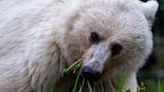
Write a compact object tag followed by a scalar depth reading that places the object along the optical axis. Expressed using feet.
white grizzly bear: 37.49
